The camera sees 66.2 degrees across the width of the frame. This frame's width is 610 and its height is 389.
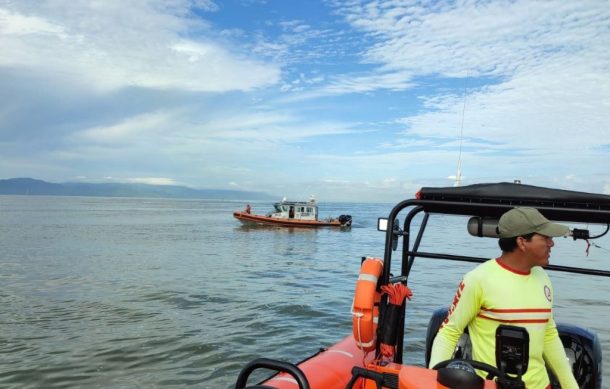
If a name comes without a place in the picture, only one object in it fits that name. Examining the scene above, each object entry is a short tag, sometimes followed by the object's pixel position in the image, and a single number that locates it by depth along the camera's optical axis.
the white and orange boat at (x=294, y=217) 39.41
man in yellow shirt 2.24
